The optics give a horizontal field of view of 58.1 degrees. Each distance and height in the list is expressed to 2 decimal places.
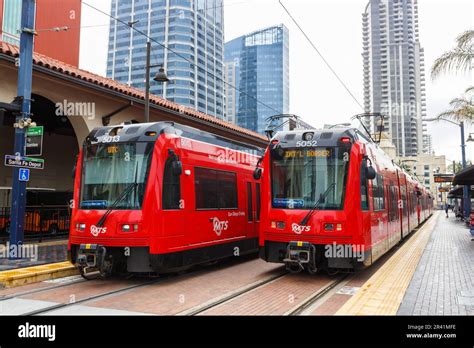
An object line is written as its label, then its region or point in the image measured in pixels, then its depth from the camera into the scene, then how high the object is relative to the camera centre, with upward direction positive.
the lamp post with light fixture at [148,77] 13.99 +4.18
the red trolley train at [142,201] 8.34 +0.04
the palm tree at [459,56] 13.71 +4.83
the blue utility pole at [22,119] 10.09 +2.00
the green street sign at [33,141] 10.18 +1.48
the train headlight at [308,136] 9.41 +1.49
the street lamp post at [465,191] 28.86 +0.91
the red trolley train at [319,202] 8.72 +0.03
